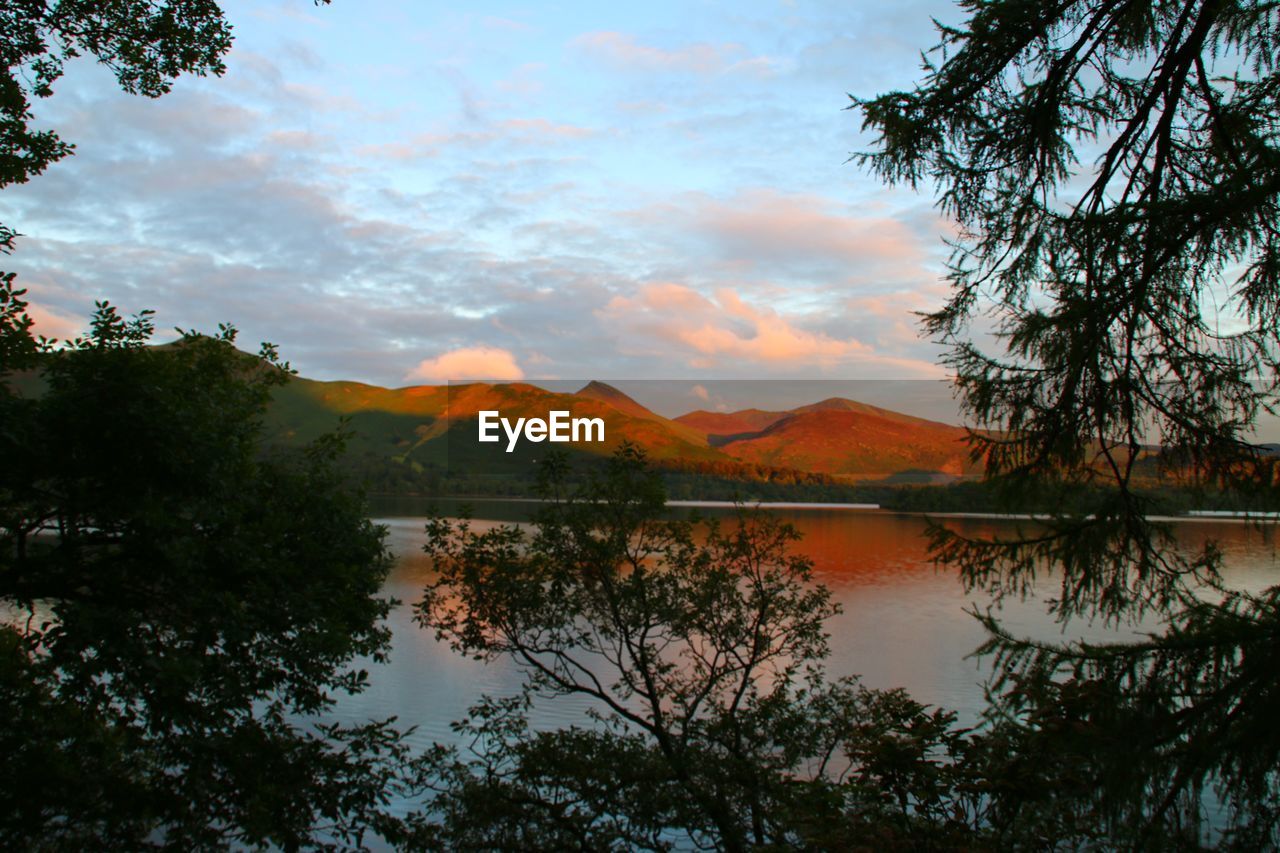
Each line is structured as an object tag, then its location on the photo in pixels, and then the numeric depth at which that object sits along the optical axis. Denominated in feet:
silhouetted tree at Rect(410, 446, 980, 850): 21.29
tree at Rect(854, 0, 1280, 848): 10.23
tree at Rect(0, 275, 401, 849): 15.97
